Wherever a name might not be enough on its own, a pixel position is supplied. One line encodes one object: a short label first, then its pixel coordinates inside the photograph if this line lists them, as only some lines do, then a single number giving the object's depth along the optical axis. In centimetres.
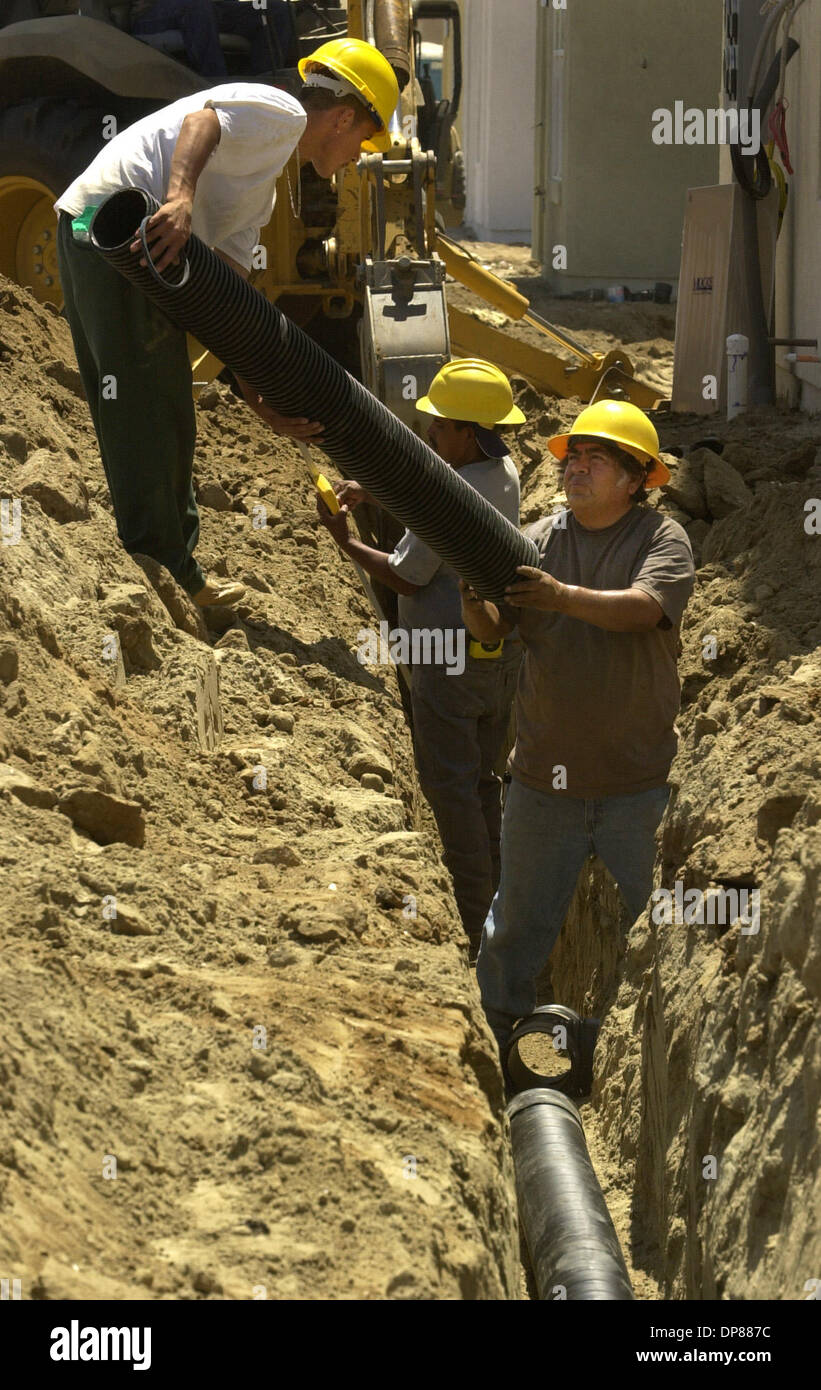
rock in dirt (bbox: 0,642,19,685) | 752
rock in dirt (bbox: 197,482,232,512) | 1356
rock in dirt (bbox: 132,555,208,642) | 997
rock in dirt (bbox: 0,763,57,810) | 684
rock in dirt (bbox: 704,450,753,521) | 1485
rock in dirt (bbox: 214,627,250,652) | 1061
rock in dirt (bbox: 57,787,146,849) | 696
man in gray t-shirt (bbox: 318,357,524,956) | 1141
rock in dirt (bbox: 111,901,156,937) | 629
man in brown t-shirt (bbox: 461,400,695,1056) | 959
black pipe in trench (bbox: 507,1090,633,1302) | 717
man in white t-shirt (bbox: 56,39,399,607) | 923
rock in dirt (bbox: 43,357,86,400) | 1330
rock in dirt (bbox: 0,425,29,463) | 1059
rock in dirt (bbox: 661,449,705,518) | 1523
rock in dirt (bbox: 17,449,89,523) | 995
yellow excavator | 1499
